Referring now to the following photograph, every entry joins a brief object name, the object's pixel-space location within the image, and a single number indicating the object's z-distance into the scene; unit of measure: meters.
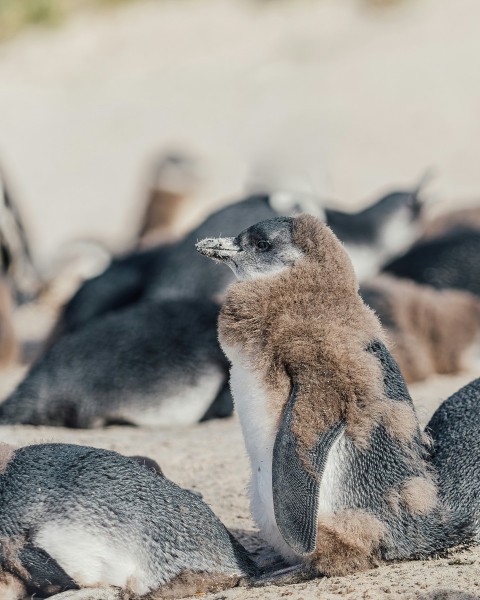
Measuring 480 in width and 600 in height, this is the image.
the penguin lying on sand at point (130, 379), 12.36
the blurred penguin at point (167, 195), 25.03
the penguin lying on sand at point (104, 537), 7.09
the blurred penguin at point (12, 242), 21.62
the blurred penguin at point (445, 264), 16.36
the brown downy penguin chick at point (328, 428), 6.96
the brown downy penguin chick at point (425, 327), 13.98
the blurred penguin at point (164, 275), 14.66
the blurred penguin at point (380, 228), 16.86
